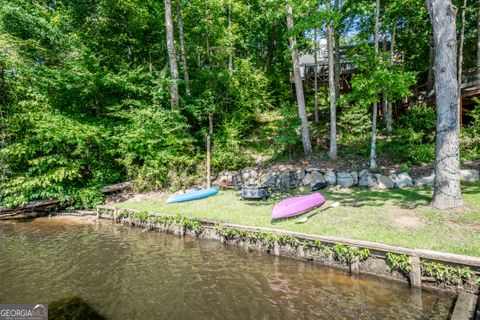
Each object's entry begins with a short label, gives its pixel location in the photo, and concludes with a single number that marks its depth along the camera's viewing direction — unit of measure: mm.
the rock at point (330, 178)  10656
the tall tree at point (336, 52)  13980
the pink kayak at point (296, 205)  7763
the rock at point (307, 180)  11102
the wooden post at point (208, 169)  12852
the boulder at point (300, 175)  11523
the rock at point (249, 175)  12773
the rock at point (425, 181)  9106
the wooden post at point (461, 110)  12884
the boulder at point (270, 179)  11896
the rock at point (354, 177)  10312
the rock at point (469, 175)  8883
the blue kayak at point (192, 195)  11391
